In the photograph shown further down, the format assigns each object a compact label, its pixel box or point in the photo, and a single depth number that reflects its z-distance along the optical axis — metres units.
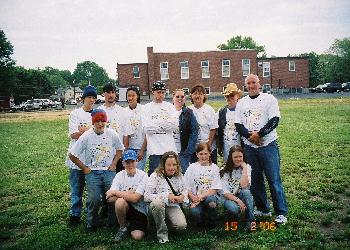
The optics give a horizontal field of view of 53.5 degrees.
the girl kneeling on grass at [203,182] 5.41
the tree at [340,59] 70.19
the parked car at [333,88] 53.32
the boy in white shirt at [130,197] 5.12
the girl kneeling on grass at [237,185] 5.32
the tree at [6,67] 65.94
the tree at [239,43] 97.94
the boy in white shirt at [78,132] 5.79
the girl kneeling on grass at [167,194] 5.03
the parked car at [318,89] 54.12
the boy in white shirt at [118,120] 6.12
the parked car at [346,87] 53.85
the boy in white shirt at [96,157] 5.48
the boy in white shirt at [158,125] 5.75
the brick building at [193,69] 46.72
